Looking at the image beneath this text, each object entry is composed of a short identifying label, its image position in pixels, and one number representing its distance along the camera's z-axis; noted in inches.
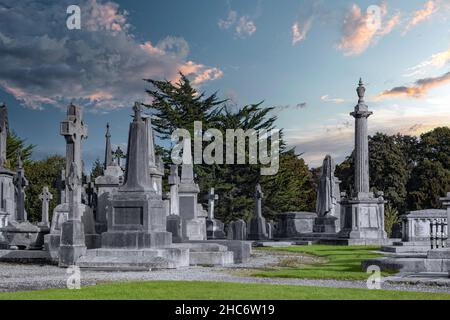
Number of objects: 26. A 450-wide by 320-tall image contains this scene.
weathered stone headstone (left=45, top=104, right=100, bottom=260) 820.0
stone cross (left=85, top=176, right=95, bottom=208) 1085.3
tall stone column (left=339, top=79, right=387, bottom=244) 1286.9
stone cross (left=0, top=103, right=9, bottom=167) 1261.1
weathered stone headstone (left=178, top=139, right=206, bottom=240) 1192.8
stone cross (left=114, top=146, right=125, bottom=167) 1407.2
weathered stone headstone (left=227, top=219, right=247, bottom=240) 1488.7
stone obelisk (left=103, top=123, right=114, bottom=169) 1177.4
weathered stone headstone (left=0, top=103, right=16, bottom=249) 1187.3
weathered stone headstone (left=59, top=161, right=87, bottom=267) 741.3
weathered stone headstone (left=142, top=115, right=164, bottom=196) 993.4
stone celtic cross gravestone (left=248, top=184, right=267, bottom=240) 1541.6
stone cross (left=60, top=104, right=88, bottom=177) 821.2
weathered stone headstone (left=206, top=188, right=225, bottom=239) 1439.5
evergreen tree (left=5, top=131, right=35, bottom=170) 2596.0
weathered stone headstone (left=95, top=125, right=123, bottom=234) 934.7
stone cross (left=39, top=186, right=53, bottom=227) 1437.0
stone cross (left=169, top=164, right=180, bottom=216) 1130.7
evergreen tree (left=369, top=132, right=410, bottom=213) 2480.4
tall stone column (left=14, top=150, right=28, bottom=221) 1348.4
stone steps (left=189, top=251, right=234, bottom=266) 756.6
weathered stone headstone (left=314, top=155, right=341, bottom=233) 1485.0
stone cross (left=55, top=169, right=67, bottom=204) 1074.1
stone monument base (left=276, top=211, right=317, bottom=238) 1558.8
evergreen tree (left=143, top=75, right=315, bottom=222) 2119.8
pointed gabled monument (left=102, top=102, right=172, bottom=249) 714.8
